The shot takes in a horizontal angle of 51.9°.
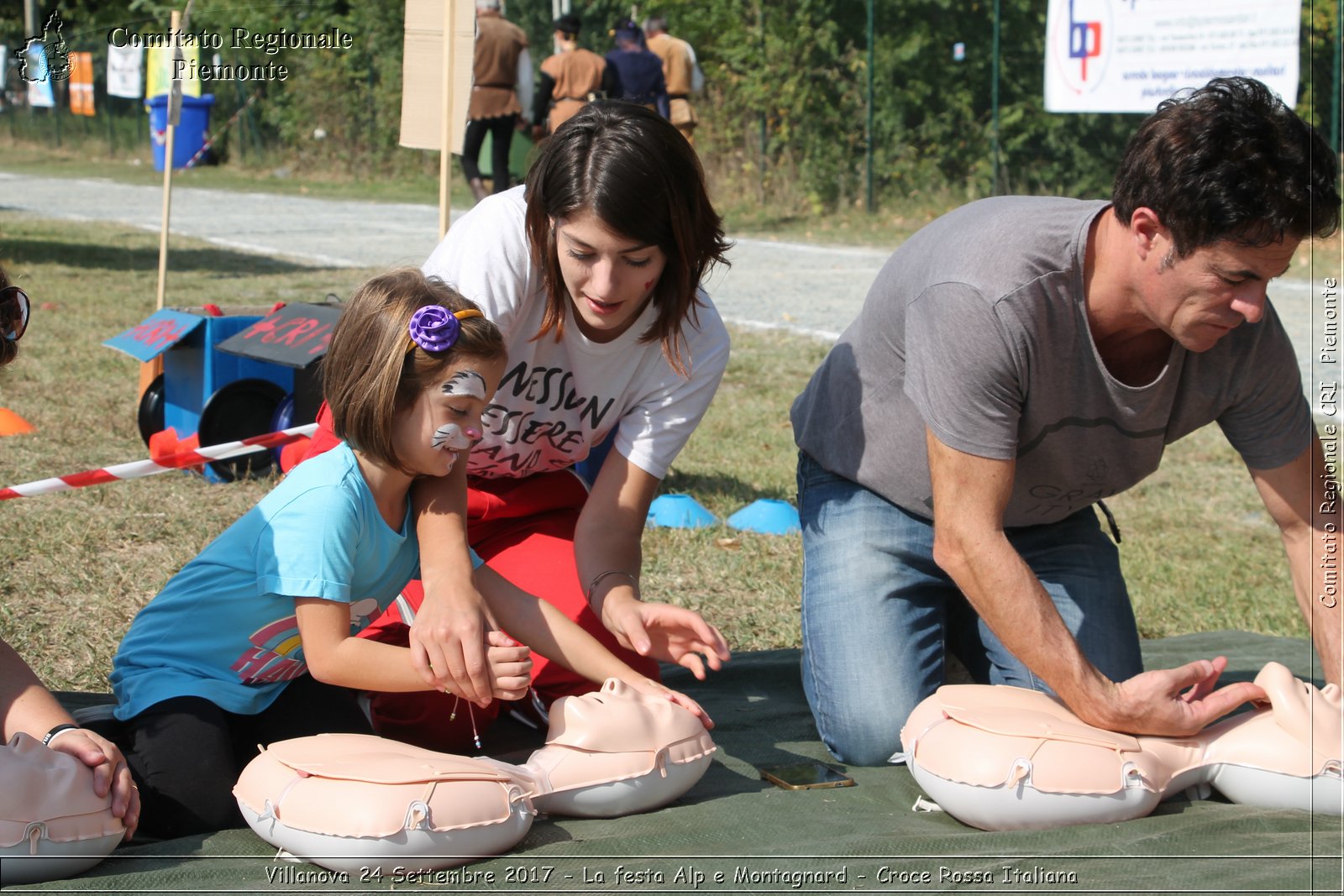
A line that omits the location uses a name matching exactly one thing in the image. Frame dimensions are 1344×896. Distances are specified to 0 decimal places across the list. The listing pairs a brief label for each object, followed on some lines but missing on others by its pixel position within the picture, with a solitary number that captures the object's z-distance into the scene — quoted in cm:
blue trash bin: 1484
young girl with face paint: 227
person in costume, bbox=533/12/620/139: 1205
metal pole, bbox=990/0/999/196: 1400
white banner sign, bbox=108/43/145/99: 1781
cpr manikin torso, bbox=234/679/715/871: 204
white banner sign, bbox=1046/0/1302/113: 1040
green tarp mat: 200
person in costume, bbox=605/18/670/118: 1221
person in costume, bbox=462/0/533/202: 1169
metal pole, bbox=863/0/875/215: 1509
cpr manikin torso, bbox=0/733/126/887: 196
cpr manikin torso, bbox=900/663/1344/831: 223
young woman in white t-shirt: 243
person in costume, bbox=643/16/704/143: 1316
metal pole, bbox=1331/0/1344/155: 1027
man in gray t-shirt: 223
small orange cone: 422
